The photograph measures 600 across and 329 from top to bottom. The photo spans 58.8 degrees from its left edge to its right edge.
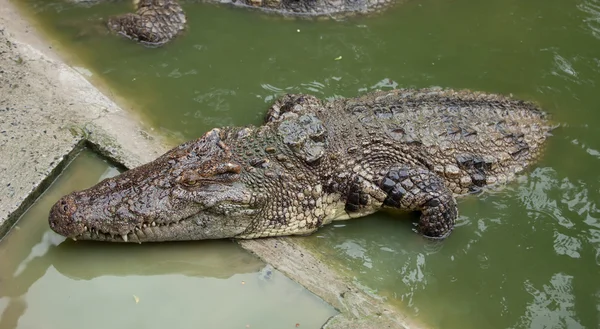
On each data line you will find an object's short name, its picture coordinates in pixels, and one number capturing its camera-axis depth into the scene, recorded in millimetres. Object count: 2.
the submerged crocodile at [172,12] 5996
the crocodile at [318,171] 3729
